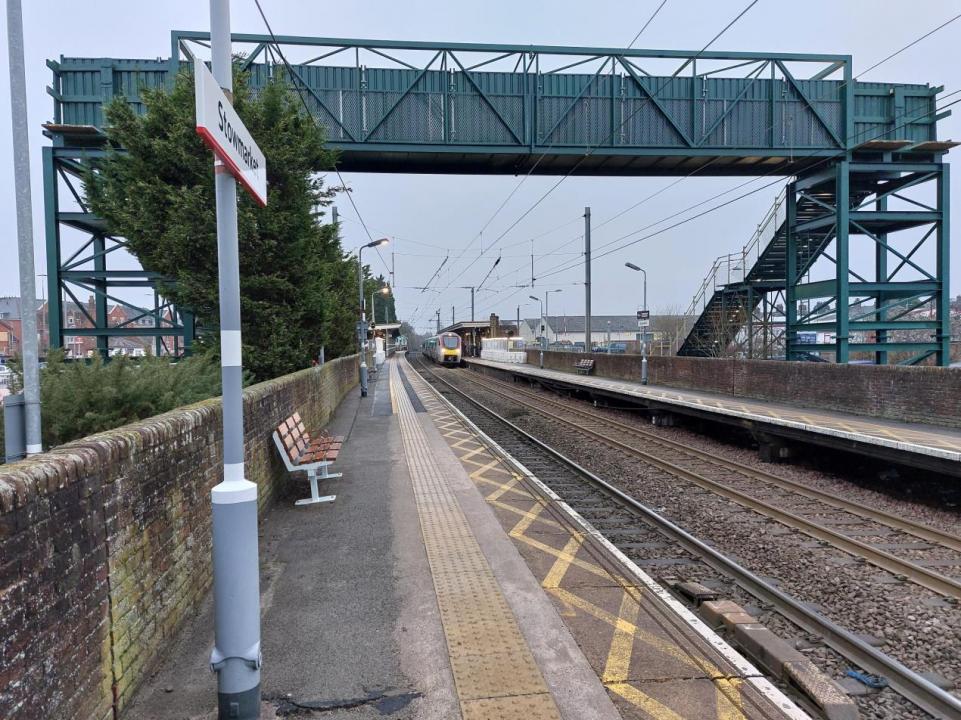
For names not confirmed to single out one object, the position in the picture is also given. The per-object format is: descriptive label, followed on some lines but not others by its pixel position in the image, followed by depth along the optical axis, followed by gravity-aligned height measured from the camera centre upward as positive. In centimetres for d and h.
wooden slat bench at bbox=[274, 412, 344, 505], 735 -153
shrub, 549 -53
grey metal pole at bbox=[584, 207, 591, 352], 2647 +343
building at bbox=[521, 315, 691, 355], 11966 +199
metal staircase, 2409 +240
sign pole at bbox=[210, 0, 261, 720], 297 -95
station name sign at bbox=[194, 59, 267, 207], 260 +103
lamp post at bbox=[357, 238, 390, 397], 2249 +37
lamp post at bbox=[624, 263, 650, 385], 2142 -89
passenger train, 5419 -99
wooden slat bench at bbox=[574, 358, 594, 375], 2845 -143
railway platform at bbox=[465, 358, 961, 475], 872 -173
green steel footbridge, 1980 +739
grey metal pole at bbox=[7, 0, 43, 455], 453 +95
